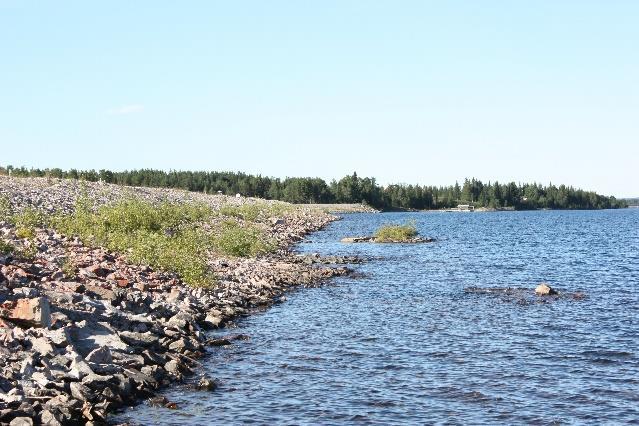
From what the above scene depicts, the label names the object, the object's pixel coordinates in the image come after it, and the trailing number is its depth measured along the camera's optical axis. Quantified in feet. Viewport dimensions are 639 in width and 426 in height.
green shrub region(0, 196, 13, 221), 120.65
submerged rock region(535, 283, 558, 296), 126.72
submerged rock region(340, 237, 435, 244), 266.77
